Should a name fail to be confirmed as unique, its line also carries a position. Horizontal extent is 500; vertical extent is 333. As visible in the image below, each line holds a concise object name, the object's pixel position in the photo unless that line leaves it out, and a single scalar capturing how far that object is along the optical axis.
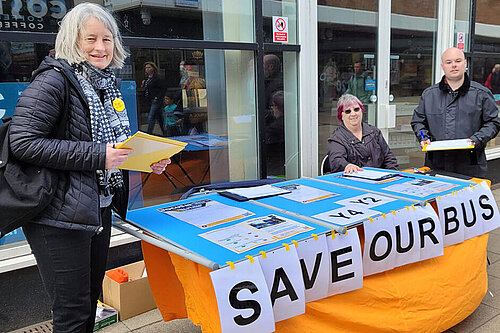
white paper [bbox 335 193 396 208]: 2.52
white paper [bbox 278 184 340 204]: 2.67
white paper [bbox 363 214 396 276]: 2.29
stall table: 2.10
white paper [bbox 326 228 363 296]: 2.14
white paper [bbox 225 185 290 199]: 2.73
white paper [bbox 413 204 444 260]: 2.50
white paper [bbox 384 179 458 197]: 2.76
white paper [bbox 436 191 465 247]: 2.66
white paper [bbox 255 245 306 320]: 1.88
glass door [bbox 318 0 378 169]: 4.81
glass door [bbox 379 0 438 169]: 5.46
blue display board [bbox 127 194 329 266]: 1.85
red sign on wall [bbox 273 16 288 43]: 4.25
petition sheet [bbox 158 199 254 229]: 2.25
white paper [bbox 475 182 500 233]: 2.90
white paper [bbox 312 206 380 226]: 2.24
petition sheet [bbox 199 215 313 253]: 1.93
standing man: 3.59
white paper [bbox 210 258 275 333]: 1.72
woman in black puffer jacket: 1.71
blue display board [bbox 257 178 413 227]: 2.44
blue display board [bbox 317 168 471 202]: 2.73
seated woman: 3.54
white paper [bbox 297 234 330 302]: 2.01
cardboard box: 3.07
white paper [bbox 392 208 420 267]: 2.40
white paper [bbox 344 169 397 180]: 3.16
